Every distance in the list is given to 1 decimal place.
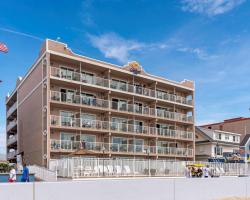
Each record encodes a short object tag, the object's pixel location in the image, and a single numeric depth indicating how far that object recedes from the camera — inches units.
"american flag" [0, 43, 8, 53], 609.1
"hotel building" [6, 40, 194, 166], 876.0
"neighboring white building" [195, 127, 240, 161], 1297.6
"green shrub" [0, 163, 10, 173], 834.6
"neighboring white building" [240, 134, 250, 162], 1420.1
